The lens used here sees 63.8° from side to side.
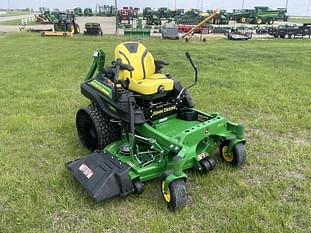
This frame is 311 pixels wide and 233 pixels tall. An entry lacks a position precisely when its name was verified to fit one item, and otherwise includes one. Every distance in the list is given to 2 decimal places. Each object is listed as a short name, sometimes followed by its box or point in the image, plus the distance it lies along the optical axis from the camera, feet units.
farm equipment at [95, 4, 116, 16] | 134.77
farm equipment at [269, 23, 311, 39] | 54.12
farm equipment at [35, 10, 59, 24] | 85.08
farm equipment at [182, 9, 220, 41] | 46.61
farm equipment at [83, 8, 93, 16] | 136.40
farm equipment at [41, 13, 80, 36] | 50.98
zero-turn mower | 6.79
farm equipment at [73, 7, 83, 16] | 134.39
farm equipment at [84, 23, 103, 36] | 51.60
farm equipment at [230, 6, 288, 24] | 95.16
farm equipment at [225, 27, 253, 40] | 48.60
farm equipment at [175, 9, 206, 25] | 69.20
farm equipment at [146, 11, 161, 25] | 85.26
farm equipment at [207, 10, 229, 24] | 85.27
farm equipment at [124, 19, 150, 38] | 47.27
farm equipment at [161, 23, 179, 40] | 46.85
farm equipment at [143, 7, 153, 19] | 95.24
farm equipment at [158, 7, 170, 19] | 106.11
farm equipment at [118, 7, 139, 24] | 85.23
